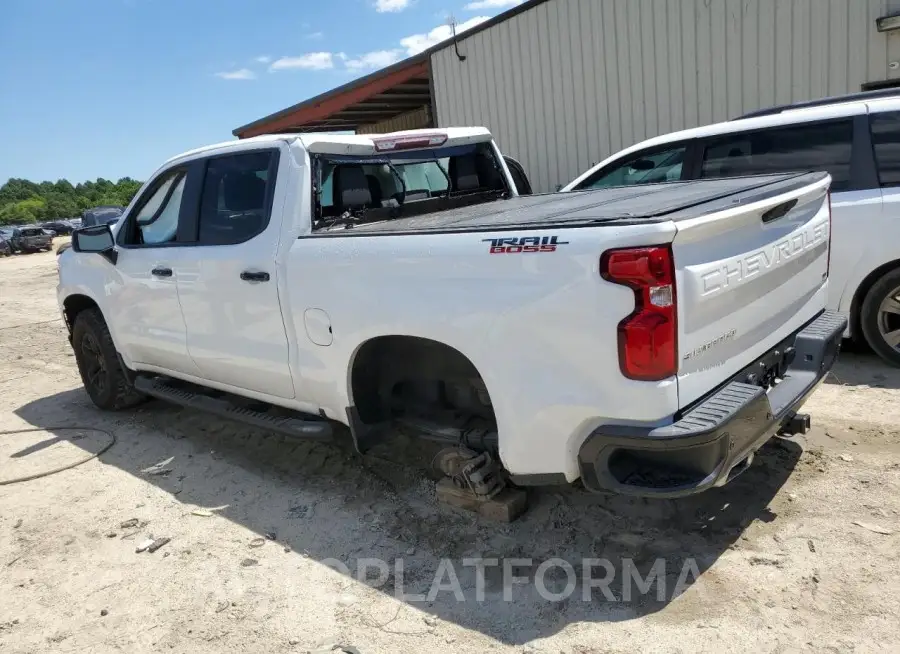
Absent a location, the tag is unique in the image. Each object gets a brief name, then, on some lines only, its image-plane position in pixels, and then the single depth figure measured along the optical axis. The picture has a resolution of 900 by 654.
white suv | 5.06
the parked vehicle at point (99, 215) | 23.31
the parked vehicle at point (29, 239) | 36.00
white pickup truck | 2.56
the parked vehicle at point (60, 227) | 46.61
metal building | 8.51
